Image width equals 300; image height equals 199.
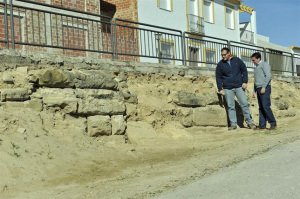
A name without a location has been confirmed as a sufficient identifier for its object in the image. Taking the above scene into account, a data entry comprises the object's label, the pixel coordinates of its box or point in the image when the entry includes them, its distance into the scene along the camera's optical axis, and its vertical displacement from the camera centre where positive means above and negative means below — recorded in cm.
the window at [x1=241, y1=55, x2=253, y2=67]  1594 +119
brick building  1070 +218
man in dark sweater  1028 +24
